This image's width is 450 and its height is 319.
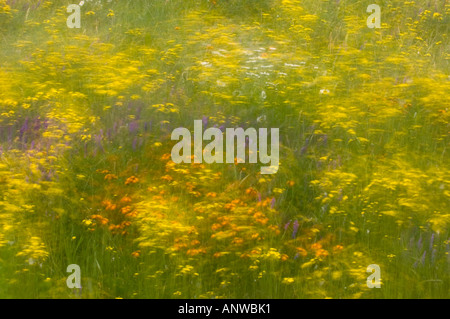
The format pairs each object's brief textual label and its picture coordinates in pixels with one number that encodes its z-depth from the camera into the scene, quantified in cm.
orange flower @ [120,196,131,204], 1079
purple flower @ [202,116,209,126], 1271
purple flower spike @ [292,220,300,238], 1018
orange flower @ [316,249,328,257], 962
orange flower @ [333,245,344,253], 982
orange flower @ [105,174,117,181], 1140
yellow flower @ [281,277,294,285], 915
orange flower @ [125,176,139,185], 1124
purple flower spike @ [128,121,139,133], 1265
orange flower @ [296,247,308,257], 966
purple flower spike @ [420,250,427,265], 948
